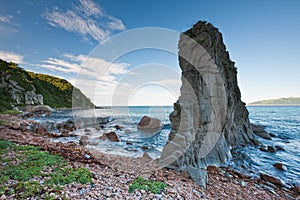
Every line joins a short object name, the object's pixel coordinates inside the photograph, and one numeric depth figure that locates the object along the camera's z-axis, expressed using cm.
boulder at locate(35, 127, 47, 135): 1295
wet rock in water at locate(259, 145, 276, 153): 1212
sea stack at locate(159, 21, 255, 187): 673
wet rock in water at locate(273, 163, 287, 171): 860
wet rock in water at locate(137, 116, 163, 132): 2250
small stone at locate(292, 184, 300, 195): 624
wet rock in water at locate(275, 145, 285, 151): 1279
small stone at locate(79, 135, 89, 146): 1095
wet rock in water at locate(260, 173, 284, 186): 677
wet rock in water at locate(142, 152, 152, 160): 844
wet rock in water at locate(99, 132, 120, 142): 1344
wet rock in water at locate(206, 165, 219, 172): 719
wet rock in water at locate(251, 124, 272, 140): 1746
